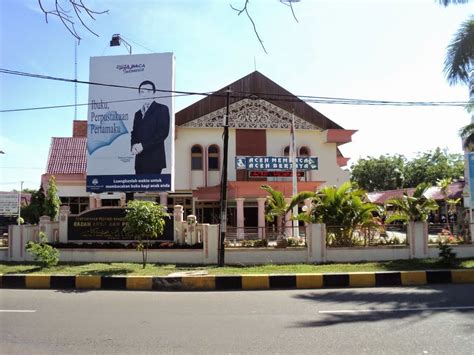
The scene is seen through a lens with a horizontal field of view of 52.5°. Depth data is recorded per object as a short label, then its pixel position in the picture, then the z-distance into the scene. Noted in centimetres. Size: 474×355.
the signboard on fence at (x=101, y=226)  1658
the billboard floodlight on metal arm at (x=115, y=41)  2338
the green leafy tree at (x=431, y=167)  5697
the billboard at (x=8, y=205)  1722
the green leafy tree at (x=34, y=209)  2781
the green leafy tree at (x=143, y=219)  1384
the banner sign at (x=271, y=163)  2697
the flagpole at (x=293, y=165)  2168
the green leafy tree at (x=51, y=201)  2670
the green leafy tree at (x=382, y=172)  6266
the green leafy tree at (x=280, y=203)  1748
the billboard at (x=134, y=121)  2200
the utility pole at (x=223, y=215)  1470
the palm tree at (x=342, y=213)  1605
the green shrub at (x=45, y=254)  1320
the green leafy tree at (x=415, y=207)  1691
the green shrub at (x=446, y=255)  1334
